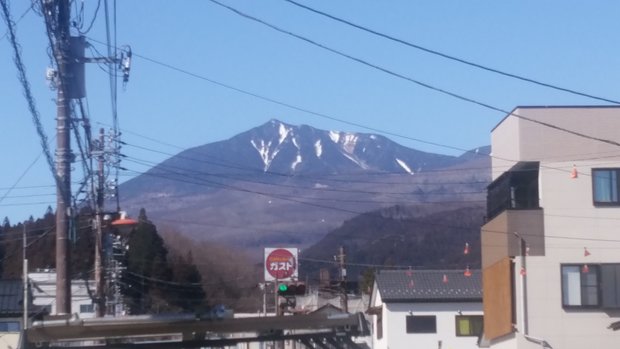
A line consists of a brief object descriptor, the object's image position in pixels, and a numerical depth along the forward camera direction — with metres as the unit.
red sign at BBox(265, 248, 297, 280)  48.69
